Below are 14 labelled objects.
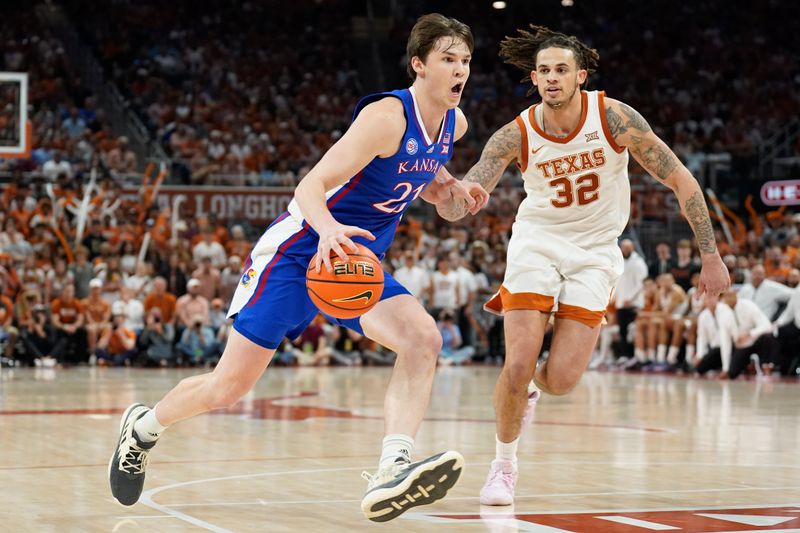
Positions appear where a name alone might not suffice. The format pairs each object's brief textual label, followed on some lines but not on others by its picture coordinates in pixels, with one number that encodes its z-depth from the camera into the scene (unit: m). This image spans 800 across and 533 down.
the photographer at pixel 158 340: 18.11
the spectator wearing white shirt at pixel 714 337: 15.88
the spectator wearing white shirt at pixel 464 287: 19.36
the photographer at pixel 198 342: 18.00
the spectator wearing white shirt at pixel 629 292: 17.75
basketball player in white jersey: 6.00
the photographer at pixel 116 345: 18.11
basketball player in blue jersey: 4.85
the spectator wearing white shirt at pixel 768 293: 16.28
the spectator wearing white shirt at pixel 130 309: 17.91
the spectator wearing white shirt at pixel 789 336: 15.79
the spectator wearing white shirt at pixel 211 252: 19.19
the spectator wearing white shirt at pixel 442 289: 19.16
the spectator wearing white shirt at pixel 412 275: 18.81
